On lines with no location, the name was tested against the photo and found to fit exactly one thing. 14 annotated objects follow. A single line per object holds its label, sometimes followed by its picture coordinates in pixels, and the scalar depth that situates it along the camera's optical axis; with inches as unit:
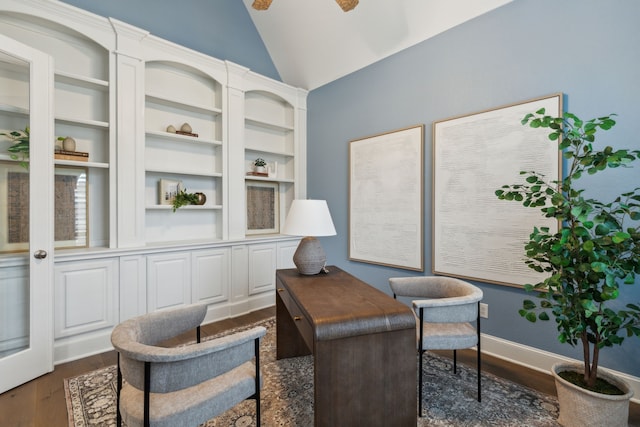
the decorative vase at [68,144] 100.8
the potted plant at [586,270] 58.4
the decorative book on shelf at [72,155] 98.7
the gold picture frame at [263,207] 154.1
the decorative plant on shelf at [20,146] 83.3
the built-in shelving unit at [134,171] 92.8
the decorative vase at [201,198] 130.5
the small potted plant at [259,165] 151.5
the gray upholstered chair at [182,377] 45.6
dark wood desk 52.7
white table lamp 81.4
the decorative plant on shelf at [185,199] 122.0
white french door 81.4
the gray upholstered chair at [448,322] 70.7
